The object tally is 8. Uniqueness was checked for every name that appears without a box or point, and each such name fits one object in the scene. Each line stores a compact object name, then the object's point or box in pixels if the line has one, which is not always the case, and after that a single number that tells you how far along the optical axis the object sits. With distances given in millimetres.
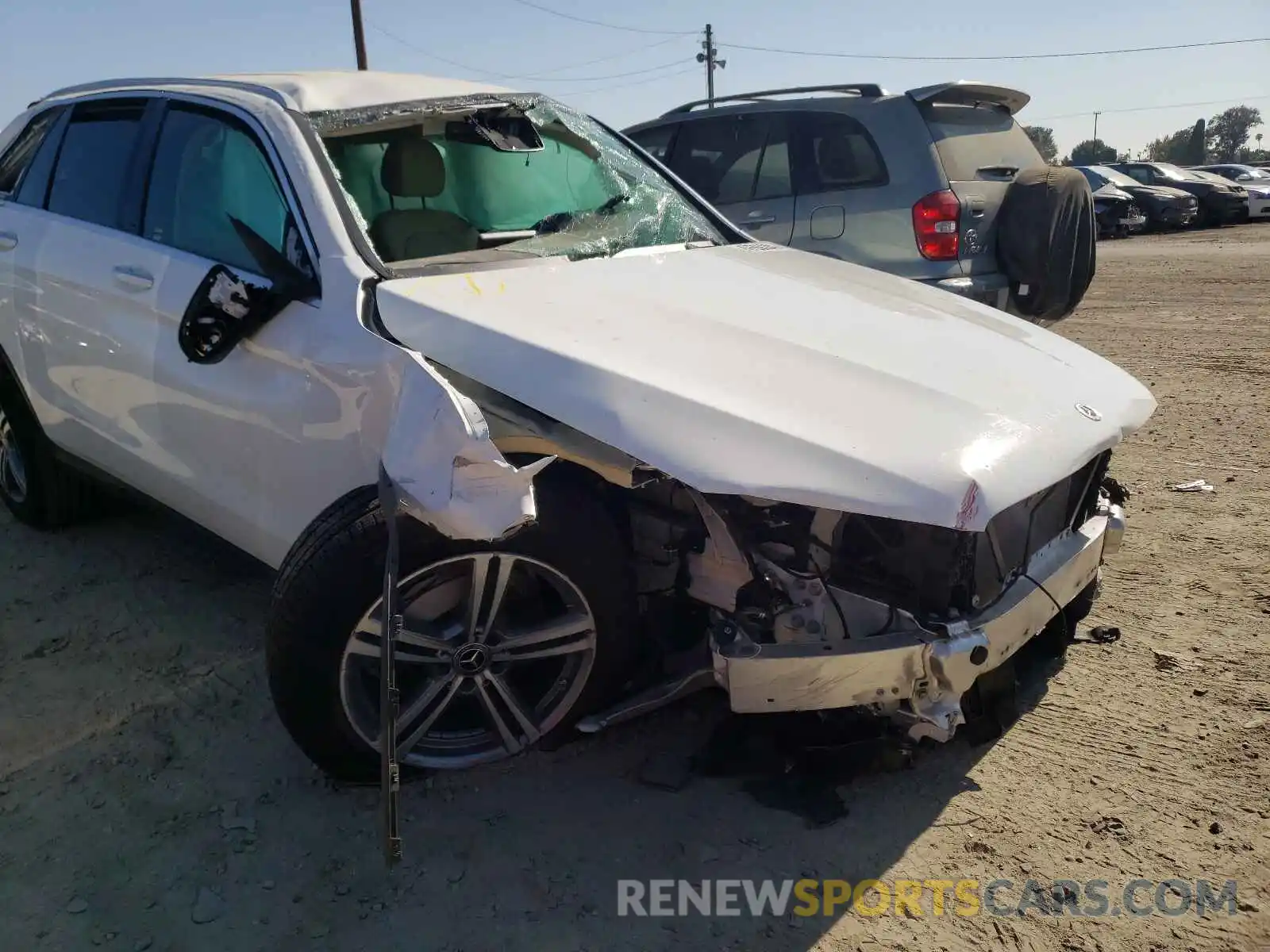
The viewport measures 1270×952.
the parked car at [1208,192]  20719
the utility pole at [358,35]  22406
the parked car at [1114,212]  19547
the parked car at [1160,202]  20125
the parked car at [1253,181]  21281
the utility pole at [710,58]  51756
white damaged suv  2334
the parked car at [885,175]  6090
